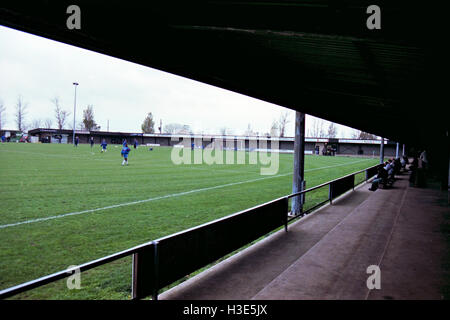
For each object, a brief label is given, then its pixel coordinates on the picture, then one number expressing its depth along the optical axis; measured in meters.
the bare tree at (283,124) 90.06
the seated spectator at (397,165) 21.09
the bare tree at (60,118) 93.94
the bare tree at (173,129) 112.34
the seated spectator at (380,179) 14.35
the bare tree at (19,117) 88.99
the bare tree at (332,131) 106.10
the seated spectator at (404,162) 27.56
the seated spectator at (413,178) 16.84
